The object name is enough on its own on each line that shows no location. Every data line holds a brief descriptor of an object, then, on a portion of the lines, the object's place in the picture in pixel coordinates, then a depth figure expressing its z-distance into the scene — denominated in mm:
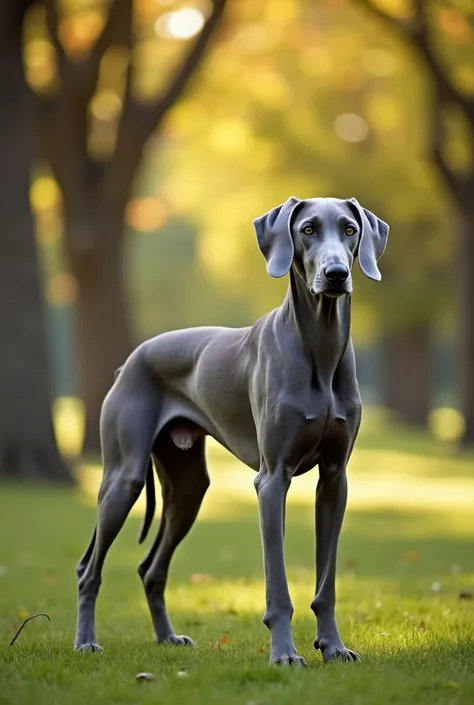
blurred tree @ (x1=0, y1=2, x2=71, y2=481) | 17188
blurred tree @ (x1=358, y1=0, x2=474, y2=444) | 23328
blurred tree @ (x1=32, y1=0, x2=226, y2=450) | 21125
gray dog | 5938
